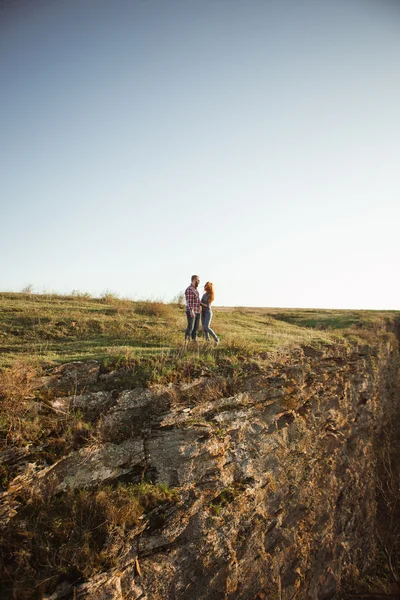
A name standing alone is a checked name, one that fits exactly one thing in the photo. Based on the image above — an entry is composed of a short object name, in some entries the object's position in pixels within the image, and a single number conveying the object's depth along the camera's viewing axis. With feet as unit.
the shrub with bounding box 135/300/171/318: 49.76
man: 33.35
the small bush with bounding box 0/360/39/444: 17.07
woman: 34.94
